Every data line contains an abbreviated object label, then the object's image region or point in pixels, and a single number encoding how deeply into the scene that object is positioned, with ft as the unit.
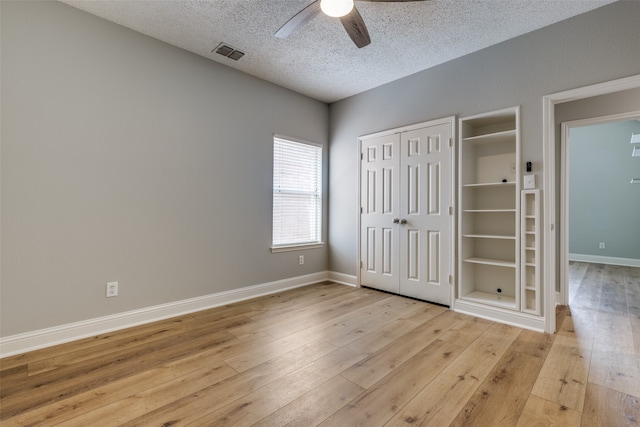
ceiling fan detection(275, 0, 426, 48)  6.33
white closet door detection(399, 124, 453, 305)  10.91
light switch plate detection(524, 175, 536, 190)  8.88
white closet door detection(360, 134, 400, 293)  12.51
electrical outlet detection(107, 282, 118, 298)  8.63
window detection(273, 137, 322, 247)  13.07
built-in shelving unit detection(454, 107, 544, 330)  9.12
